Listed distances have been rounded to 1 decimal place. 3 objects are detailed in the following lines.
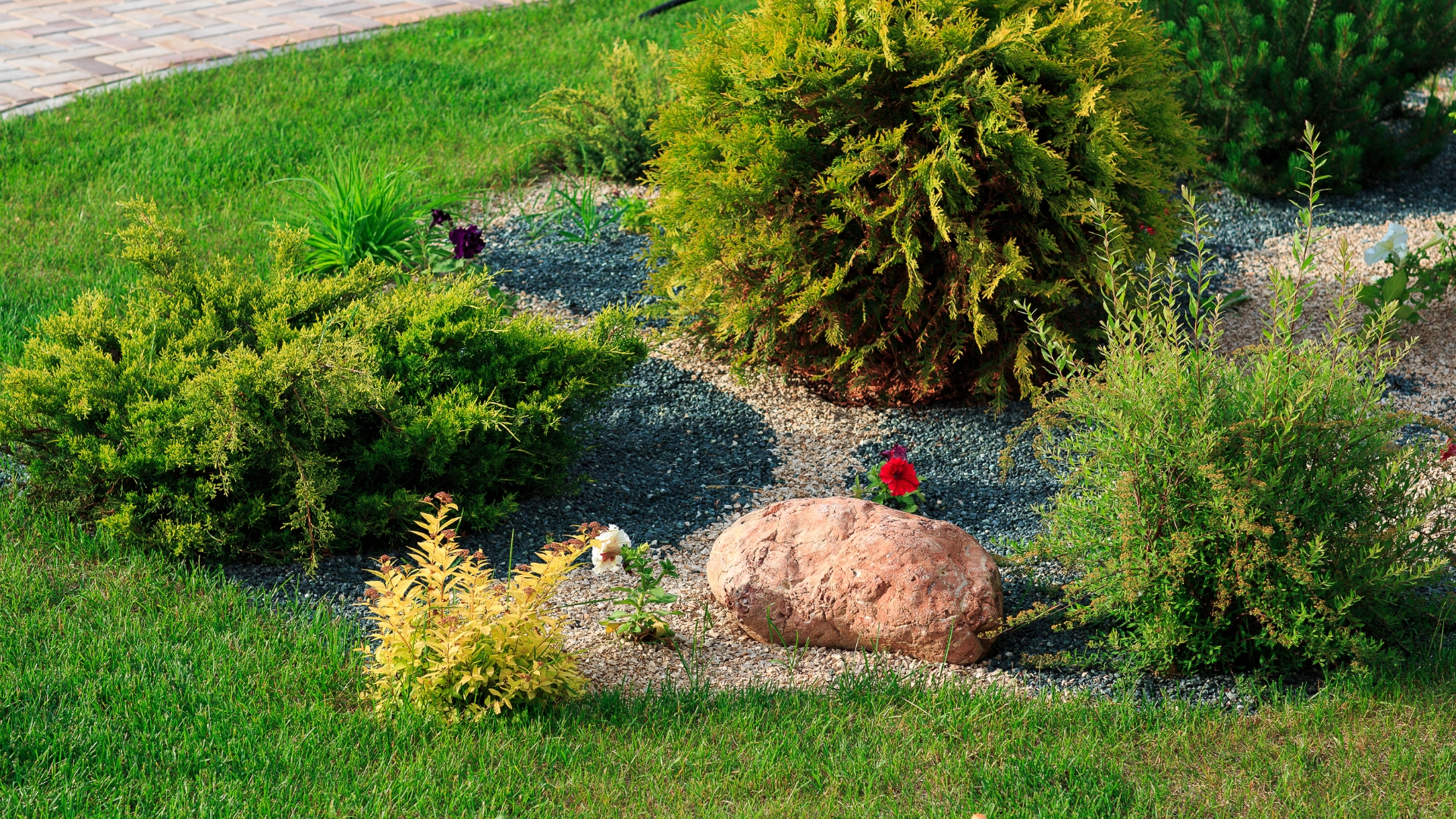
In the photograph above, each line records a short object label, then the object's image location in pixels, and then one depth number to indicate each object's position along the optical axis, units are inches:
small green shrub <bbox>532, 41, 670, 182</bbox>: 269.6
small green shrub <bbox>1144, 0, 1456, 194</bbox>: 252.4
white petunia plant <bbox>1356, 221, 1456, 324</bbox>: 199.8
